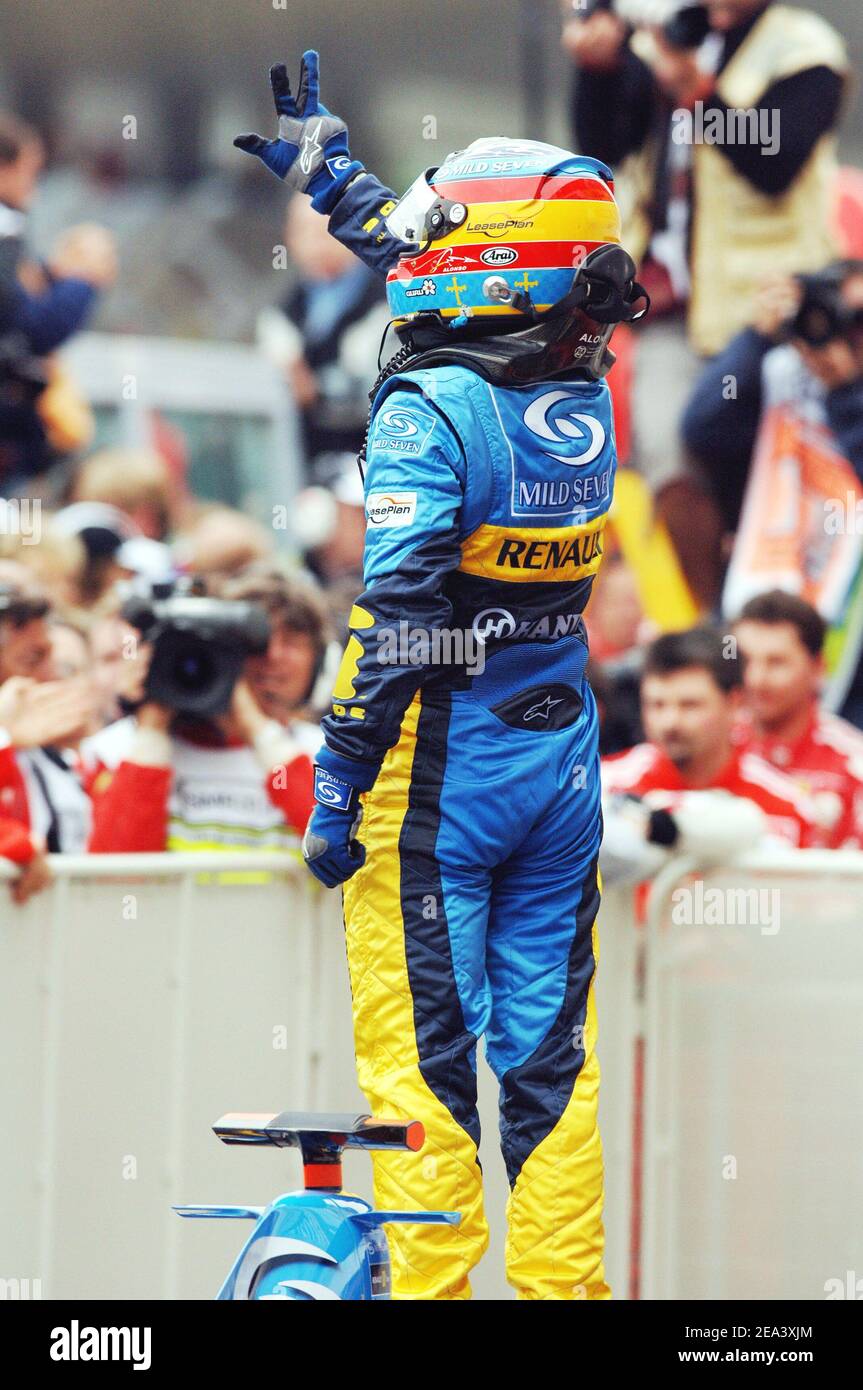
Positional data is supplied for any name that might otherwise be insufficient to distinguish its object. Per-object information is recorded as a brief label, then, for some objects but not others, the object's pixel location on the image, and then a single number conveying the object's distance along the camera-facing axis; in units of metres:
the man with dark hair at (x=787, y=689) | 11.84
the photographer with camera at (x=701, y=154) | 13.45
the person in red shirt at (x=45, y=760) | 8.90
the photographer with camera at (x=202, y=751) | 8.31
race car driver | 6.33
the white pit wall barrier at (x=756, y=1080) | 8.19
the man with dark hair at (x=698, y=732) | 10.23
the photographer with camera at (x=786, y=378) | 13.05
